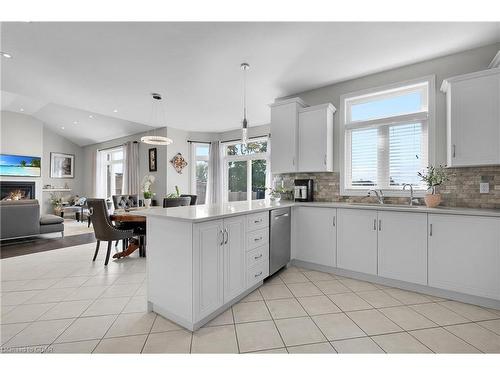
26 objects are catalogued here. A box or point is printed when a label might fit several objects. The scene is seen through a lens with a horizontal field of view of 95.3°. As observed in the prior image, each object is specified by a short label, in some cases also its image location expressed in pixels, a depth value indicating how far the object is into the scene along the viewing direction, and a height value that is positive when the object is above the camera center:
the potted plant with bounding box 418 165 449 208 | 2.53 +0.08
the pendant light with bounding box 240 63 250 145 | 2.59 +1.55
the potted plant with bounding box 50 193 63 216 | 8.08 -0.61
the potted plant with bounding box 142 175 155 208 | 4.16 -0.19
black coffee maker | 3.49 -0.05
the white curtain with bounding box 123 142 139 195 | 7.09 +0.56
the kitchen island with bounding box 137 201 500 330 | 1.76 -0.63
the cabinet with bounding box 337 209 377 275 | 2.63 -0.63
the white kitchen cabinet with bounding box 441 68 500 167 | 2.27 +0.71
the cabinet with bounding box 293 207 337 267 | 2.90 -0.63
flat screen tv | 6.80 +0.61
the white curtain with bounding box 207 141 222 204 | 6.49 +0.33
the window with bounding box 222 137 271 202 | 5.87 +0.49
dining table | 3.33 -0.65
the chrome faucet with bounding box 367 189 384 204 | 3.01 -0.10
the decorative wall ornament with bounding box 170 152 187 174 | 6.39 +0.68
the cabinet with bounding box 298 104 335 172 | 3.32 +0.72
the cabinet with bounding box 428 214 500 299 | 2.07 -0.63
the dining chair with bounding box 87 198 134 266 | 3.23 -0.56
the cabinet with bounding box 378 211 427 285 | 2.37 -0.63
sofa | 4.14 -0.68
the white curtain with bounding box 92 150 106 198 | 8.74 +0.37
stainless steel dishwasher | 2.67 -0.64
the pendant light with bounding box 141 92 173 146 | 4.29 +1.66
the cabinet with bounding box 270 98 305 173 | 3.48 +0.83
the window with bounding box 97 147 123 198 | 8.43 +0.49
